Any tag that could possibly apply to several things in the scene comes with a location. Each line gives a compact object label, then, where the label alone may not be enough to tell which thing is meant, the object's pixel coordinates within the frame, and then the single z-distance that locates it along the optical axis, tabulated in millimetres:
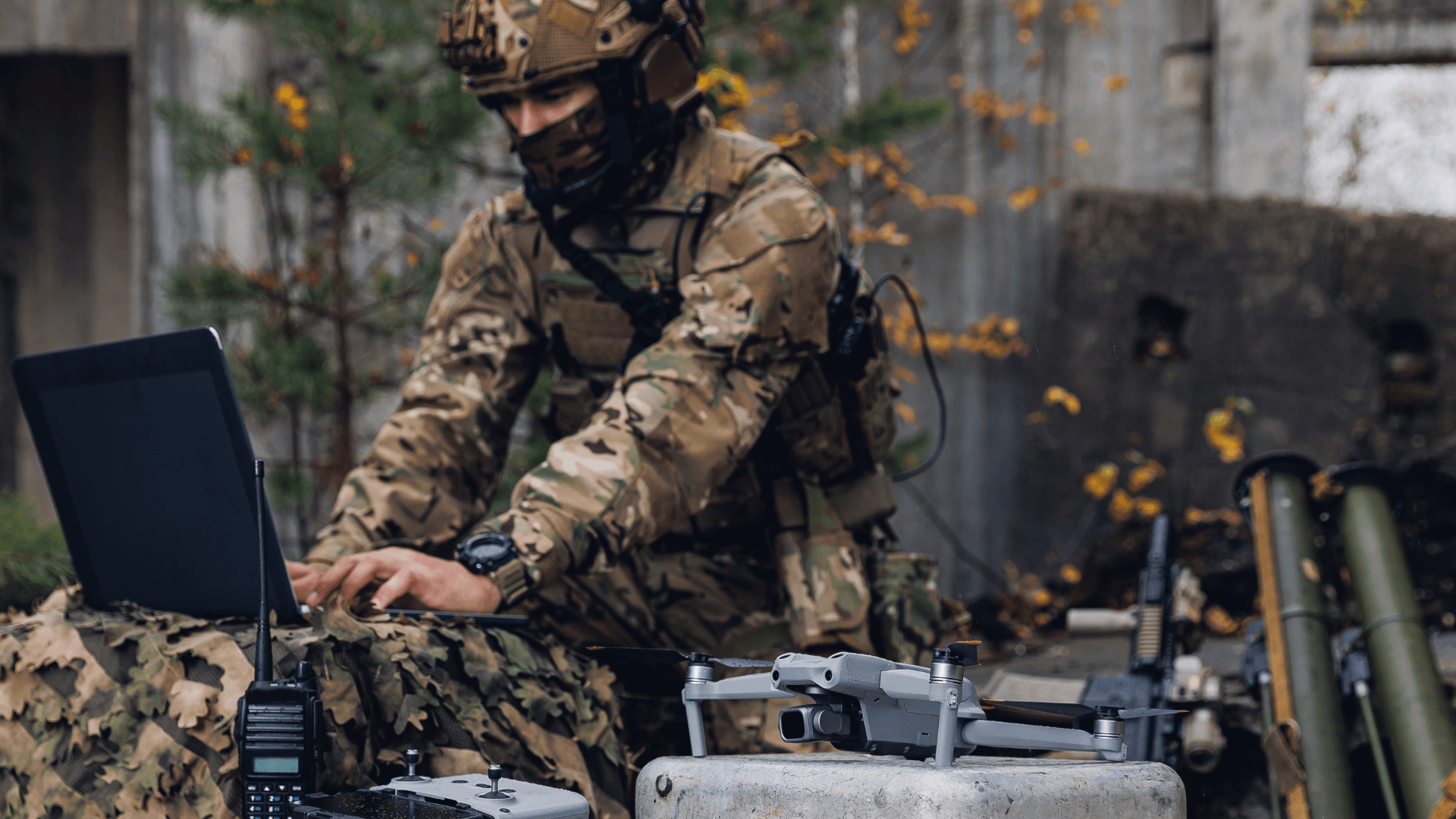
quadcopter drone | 2723
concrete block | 2645
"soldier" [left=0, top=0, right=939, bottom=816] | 2900
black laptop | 2881
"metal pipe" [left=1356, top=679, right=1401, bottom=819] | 3368
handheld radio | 2779
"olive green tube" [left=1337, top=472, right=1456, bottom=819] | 3315
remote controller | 2715
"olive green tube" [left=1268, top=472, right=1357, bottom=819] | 3342
